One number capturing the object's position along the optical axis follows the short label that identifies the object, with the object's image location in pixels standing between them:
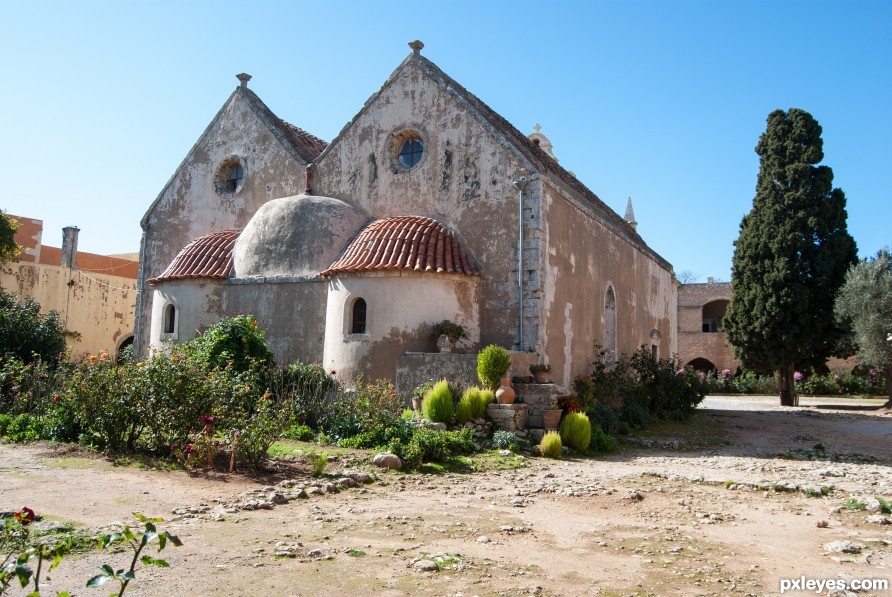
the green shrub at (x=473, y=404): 12.80
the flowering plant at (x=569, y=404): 13.58
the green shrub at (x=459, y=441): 11.75
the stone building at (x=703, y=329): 44.41
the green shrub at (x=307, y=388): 14.15
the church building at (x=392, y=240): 15.32
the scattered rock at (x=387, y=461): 10.38
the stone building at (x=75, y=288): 29.66
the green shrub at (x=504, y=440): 12.41
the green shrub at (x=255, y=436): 9.58
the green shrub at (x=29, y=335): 17.96
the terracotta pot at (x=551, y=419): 13.20
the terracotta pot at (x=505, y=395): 13.21
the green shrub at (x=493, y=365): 13.36
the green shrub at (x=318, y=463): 9.40
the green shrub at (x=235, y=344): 14.16
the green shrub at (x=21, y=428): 11.42
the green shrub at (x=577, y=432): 12.96
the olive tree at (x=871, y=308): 23.69
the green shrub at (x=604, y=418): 14.94
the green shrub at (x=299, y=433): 13.18
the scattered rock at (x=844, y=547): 6.13
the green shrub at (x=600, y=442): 13.43
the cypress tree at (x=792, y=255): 27.44
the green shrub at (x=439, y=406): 12.73
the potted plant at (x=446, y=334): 14.75
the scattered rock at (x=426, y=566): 5.40
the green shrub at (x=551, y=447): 12.34
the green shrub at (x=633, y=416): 17.00
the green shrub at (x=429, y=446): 10.84
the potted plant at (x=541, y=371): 14.43
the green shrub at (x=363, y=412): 12.30
